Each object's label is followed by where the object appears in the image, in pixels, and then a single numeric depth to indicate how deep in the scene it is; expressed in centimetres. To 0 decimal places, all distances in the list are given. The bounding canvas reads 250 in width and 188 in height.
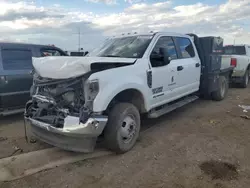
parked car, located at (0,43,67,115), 431
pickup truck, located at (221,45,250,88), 798
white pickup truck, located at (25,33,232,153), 280
